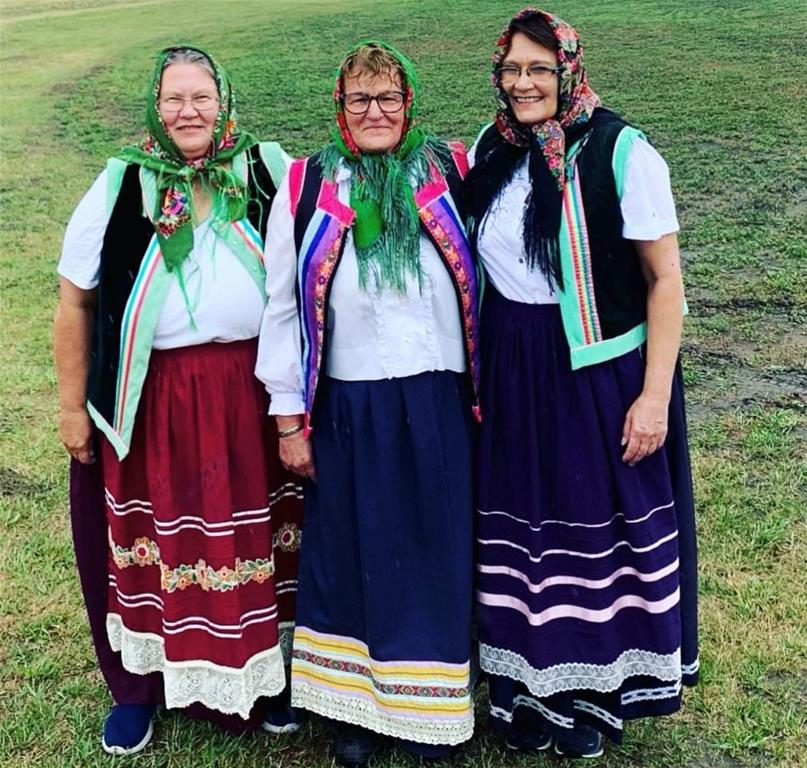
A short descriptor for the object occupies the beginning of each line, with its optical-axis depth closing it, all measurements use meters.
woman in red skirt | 2.51
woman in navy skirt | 2.46
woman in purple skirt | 2.39
